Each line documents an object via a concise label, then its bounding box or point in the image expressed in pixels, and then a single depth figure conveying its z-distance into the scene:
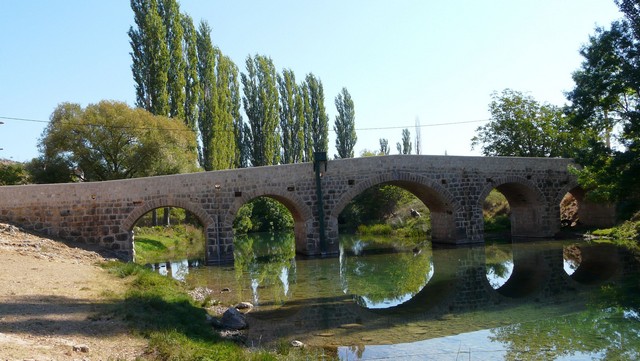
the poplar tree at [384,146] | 49.90
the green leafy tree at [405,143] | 50.66
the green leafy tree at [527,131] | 23.66
